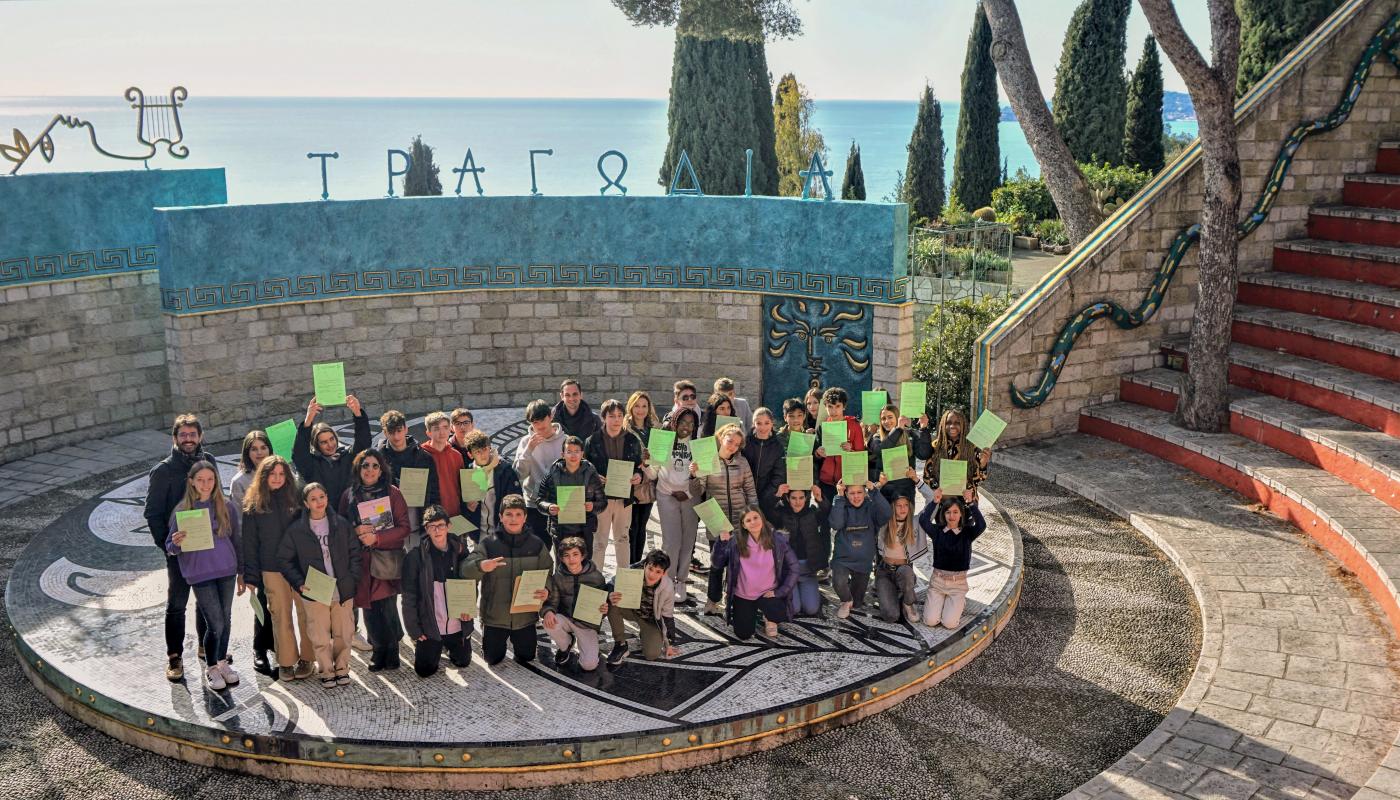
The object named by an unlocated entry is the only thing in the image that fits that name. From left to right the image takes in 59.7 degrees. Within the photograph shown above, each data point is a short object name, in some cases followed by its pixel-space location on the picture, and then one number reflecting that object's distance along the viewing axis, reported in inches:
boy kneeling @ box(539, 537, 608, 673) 359.9
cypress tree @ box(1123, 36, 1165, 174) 1378.0
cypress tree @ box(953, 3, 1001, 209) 1478.8
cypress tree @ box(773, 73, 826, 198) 1518.2
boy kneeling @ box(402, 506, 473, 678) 360.2
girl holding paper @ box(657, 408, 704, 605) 418.6
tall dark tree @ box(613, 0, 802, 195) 1178.0
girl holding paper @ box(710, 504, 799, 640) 387.5
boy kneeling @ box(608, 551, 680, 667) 371.6
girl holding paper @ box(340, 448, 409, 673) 363.6
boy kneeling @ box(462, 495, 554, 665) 359.6
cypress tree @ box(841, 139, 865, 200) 1323.8
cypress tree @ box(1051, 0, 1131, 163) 1366.9
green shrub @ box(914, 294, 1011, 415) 642.2
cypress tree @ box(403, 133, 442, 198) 1477.6
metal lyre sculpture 645.9
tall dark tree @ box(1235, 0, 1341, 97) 977.5
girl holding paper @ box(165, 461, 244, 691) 348.5
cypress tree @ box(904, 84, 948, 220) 1498.5
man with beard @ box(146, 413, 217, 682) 362.3
